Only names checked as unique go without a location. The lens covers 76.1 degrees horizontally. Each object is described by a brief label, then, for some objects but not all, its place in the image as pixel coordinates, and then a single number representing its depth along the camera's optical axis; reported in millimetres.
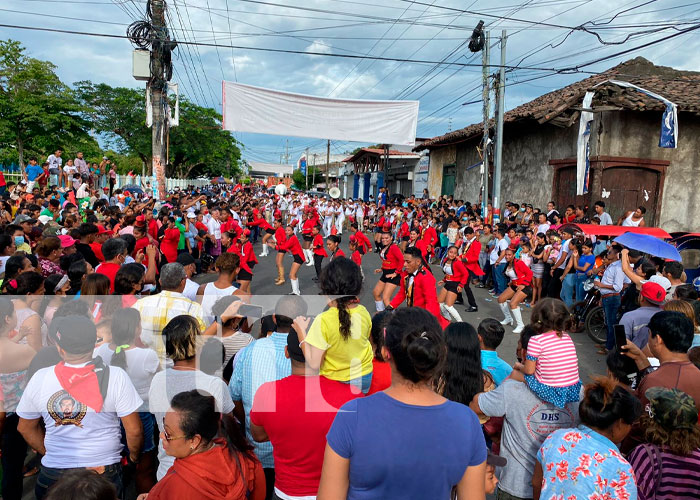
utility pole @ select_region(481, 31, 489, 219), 13297
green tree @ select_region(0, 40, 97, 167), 22828
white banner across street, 9023
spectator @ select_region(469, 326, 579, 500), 2479
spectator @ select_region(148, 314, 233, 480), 2287
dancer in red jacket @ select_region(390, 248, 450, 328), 5180
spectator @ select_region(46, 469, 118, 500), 1446
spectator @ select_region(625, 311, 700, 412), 2631
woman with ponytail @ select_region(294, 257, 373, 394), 2357
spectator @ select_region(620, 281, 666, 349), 4055
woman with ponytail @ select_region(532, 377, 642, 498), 2000
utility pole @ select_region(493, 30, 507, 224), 12836
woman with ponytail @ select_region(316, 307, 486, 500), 1478
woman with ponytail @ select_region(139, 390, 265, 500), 1761
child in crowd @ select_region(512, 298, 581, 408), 2520
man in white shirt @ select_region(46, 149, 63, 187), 14000
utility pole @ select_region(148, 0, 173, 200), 12328
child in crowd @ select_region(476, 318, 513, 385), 3182
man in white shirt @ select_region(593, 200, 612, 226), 11070
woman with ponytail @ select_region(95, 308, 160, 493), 2900
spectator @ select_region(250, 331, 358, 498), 2047
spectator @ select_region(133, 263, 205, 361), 3416
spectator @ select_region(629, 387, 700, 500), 2088
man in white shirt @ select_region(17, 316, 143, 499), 2271
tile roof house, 11930
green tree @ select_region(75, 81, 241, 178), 33500
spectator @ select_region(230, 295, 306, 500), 2567
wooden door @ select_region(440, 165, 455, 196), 22073
